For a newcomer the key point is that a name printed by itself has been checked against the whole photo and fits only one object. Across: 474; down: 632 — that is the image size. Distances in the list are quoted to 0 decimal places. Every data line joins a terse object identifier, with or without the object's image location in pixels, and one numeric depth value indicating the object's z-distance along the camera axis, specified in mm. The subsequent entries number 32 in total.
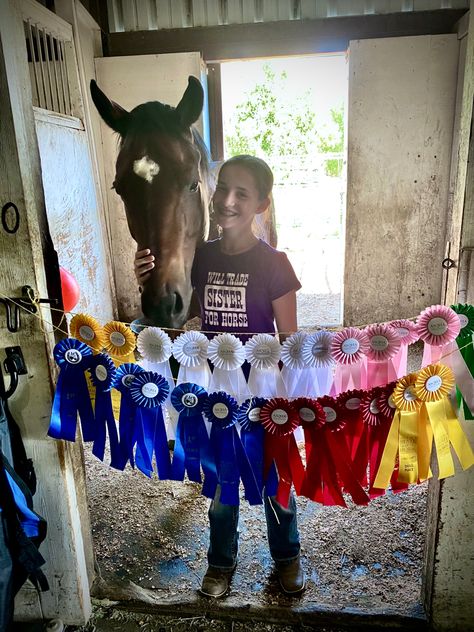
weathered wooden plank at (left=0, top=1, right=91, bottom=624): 1367
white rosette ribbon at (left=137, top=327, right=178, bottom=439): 1529
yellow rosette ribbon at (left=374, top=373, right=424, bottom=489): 1387
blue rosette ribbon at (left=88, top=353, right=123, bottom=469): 1545
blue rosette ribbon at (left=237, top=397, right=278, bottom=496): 1481
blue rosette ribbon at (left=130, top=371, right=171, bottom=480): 1515
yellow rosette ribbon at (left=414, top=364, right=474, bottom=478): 1365
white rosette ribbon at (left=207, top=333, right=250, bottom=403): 1463
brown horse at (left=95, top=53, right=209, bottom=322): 2867
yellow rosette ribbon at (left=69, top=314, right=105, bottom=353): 1572
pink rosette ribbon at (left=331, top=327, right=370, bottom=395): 1405
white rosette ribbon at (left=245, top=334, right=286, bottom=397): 1450
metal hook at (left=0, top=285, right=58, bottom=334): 1461
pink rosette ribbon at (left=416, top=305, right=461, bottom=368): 1331
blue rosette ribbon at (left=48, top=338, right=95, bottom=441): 1523
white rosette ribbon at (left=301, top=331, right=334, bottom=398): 1429
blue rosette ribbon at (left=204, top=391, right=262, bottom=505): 1481
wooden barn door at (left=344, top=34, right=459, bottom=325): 4000
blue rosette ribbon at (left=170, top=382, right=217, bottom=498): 1506
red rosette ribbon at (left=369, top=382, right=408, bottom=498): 1416
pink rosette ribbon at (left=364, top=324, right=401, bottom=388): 1395
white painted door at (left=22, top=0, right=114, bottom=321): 2975
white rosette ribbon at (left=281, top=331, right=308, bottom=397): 1444
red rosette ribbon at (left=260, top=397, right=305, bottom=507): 1454
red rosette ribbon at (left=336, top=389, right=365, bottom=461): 1436
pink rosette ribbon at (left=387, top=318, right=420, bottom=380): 1388
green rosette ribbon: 1348
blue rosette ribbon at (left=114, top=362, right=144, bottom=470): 1526
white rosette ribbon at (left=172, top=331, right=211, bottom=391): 1492
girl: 1633
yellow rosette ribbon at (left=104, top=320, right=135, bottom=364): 1542
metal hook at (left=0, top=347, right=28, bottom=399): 1484
